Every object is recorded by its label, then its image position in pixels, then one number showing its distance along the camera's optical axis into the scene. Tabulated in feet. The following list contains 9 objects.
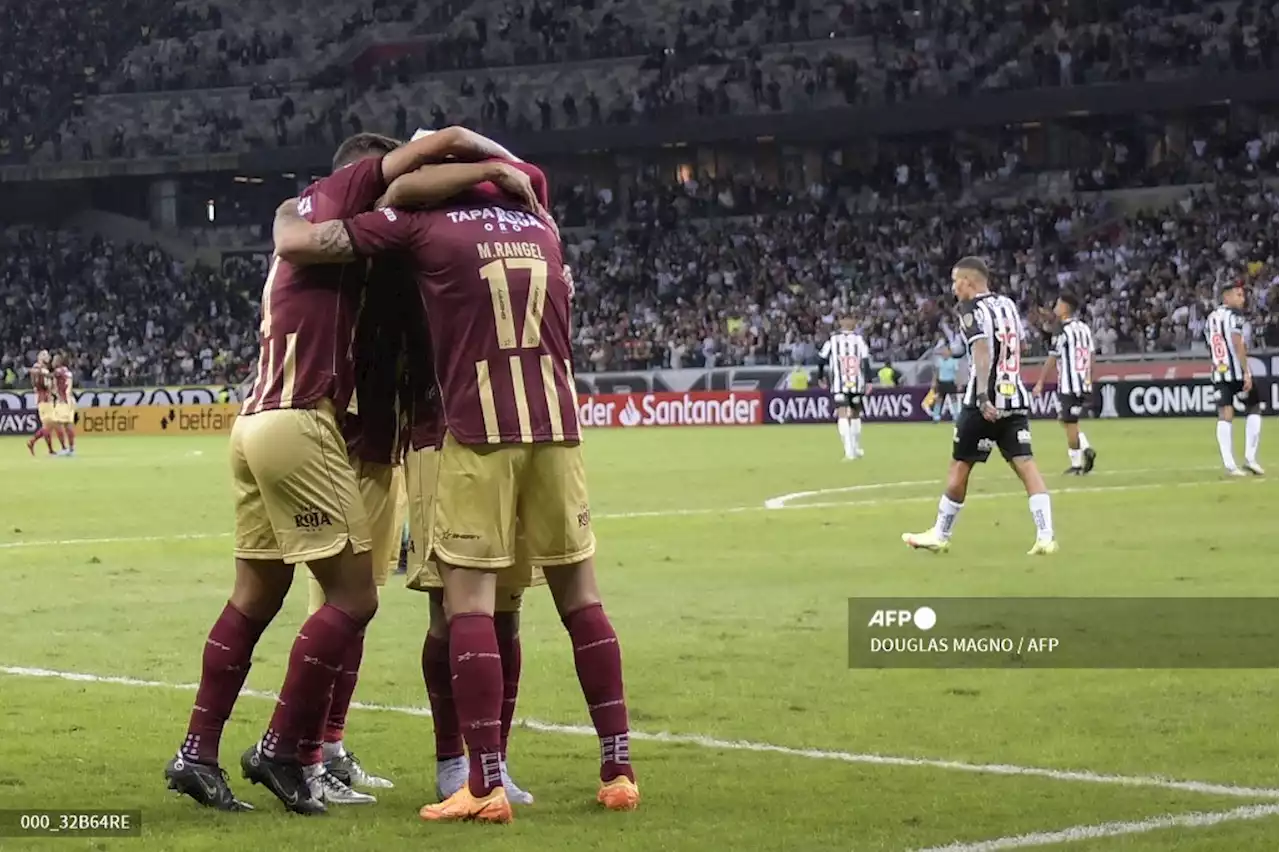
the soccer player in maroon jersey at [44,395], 130.52
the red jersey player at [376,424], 23.59
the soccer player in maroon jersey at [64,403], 131.23
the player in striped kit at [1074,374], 86.48
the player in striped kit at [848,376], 103.19
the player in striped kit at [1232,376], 80.02
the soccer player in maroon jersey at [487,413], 22.31
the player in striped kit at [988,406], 51.42
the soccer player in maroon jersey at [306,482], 22.74
